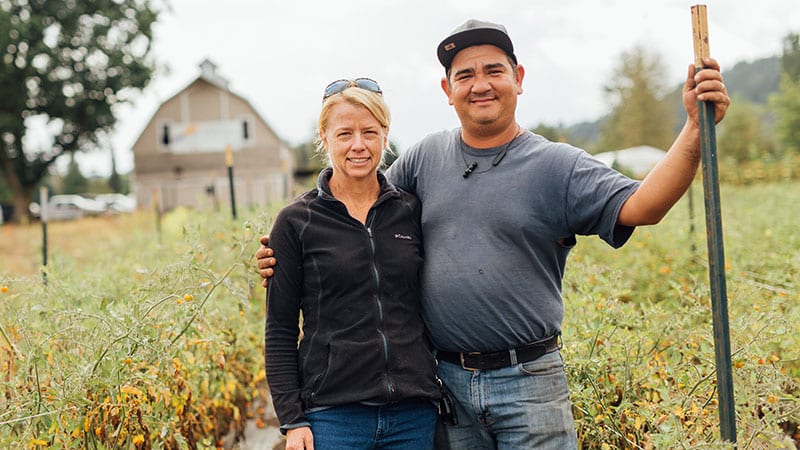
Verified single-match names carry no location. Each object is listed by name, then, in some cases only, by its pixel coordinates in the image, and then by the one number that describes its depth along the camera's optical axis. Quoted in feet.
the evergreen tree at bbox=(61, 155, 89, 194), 201.26
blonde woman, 6.27
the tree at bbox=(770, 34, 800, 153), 97.50
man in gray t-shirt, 6.53
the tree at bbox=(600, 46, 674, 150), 118.93
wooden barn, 94.12
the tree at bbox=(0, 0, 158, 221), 76.79
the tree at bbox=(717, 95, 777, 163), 111.46
